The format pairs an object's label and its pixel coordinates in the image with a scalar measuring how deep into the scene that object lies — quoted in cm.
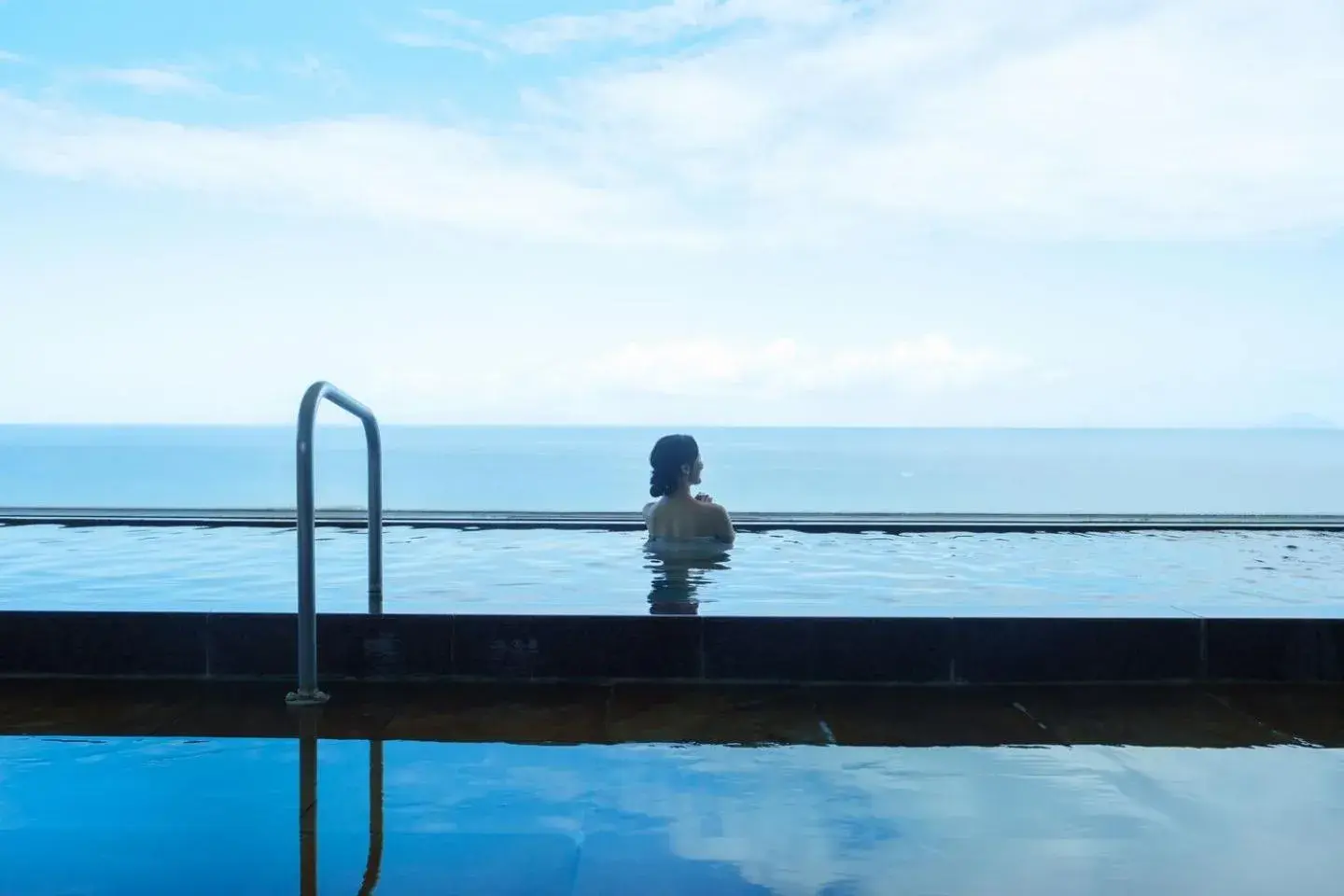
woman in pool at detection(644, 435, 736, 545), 722
